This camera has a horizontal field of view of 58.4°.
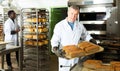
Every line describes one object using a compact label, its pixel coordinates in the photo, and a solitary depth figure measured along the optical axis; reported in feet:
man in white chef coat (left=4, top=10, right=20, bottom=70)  9.76
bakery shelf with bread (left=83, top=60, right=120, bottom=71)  3.96
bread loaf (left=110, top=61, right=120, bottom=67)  4.14
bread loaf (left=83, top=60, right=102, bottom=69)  4.13
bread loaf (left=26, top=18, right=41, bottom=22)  10.17
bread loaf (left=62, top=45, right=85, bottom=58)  4.19
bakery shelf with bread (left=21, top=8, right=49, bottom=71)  10.30
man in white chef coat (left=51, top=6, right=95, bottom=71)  5.34
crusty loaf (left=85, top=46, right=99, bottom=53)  4.42
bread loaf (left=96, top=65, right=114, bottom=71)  3.91
